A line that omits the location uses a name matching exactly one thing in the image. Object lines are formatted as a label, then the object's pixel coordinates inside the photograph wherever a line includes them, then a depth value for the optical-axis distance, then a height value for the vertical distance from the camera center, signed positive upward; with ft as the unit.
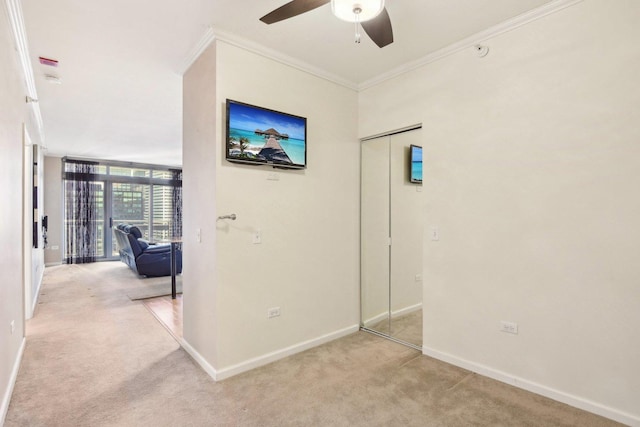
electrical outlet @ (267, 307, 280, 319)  9.35 -2.92
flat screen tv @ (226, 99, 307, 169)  8.50 +2.10
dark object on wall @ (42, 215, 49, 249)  19.60 -0.88
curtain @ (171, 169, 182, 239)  30.73 +1.07
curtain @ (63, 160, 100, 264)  26.48 -0.01
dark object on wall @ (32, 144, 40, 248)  14.03 +0.30
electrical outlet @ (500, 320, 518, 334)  7.95 -2.84
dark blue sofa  20.56 -2.84
